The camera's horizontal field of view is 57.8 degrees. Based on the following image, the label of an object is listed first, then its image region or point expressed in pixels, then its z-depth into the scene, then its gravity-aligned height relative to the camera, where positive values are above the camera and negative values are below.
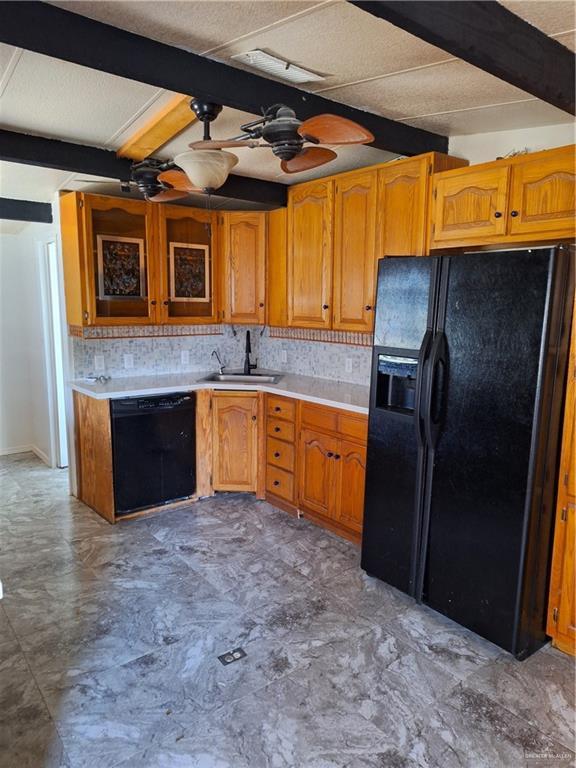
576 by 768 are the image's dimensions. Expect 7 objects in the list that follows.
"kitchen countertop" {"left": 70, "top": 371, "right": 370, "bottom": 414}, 3.43 -0.58
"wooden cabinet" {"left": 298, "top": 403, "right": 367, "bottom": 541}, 3.28 -1.05
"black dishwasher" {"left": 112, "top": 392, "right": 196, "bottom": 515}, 3.62 -1.04
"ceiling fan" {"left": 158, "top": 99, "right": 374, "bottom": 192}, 1.79 +0.60
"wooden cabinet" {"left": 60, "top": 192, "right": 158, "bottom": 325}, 3.62 +0.31
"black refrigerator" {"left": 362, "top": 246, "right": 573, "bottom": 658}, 2.16 -0.53
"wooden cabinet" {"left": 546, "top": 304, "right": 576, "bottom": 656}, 2.24 -1.02
